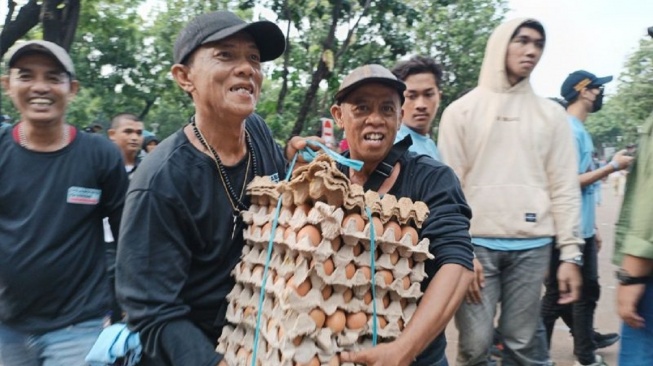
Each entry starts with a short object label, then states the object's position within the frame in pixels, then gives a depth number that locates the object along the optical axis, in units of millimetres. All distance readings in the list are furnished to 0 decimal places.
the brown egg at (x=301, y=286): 1592
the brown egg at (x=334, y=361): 1622
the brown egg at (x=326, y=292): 1621
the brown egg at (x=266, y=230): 1797
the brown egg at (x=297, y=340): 1576
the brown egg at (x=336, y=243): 1634
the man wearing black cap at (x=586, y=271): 4617
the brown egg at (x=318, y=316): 1592
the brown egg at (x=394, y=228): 1762
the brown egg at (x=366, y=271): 1693
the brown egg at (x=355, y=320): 1678
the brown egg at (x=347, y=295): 1661
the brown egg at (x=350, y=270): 1656
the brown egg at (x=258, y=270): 1798
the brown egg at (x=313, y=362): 1580
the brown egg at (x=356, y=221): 1646
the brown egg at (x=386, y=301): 1766
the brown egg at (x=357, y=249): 1691
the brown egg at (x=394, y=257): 1774
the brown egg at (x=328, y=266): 1605
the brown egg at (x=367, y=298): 1721
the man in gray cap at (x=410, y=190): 1786
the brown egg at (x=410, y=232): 1818
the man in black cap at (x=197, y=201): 1808
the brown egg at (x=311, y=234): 1598
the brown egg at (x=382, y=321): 1733
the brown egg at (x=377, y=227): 1721
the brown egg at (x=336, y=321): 1628
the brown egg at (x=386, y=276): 1741
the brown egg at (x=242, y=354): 1789
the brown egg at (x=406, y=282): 1795
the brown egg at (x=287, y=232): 1675
